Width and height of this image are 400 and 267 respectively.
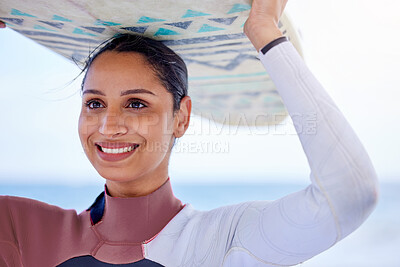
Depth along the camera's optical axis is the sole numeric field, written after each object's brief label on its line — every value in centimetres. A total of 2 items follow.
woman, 128
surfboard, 137
